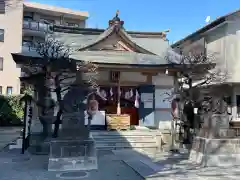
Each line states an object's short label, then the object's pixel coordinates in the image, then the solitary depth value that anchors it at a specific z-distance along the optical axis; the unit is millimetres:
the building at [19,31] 20182
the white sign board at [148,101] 11089
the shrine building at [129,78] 10593
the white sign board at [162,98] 11143
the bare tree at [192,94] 7949
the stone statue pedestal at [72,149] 5933
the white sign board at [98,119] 10438
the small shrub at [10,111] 16786
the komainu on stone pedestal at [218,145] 6654
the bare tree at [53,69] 7825
